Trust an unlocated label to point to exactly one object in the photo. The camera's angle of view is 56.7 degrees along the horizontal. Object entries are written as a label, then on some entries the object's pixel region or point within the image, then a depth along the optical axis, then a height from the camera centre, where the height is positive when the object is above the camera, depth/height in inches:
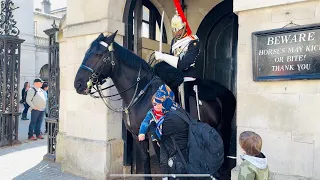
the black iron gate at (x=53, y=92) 268.4 +0.3
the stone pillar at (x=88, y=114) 203.5 -15.6
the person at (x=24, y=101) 544.8 -16.5
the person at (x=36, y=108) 373.7 -20.1
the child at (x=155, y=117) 136.2 -11.3
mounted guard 163.8 +22.2
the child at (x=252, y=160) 95.1 -22.0
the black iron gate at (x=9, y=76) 333.7 +18.0
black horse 159.6 +8.6
